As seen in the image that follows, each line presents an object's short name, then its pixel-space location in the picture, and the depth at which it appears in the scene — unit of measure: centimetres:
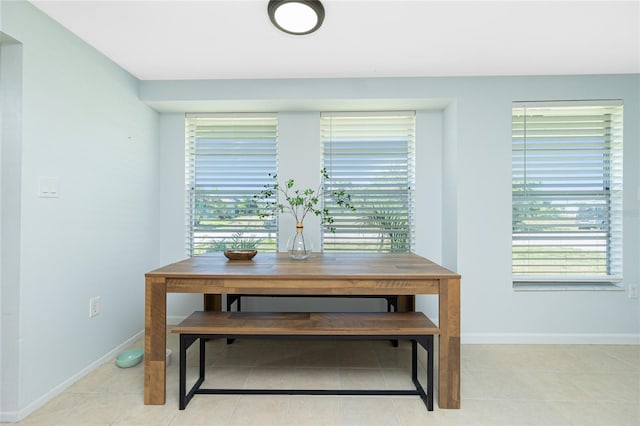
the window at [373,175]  323
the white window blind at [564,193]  294
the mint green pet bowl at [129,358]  236
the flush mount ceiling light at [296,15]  183
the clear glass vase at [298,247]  243
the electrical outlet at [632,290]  286
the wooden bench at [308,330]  183
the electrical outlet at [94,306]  232
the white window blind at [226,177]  327
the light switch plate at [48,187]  192
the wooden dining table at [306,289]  184
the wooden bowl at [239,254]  238
